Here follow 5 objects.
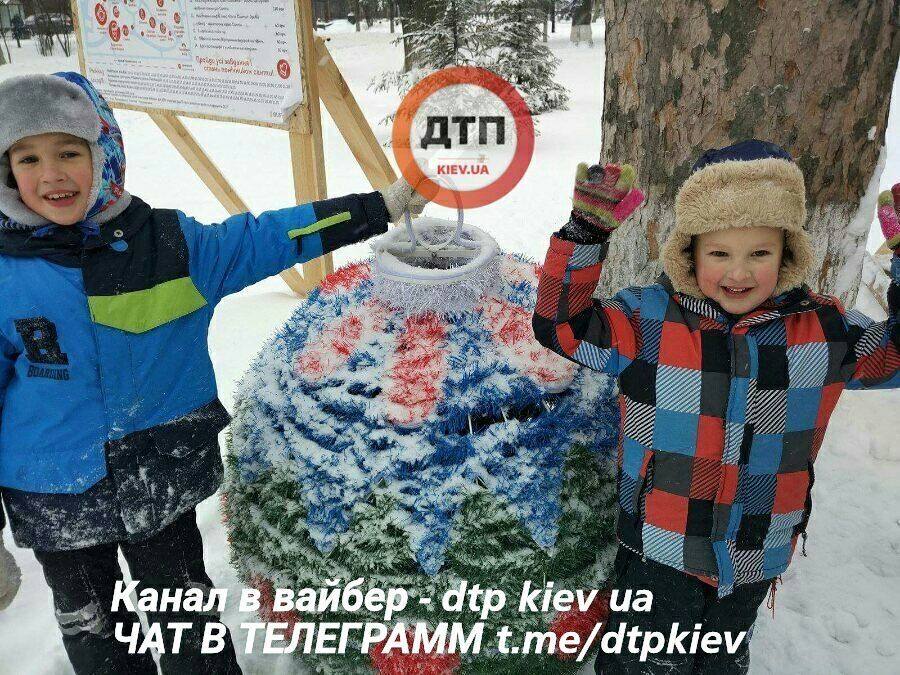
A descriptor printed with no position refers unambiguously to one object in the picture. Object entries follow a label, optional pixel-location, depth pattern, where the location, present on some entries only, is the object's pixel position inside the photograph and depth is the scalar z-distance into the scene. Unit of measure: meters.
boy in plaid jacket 1.37
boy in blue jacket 1.50
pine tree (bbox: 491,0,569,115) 10.01
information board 3.24
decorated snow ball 1.41
